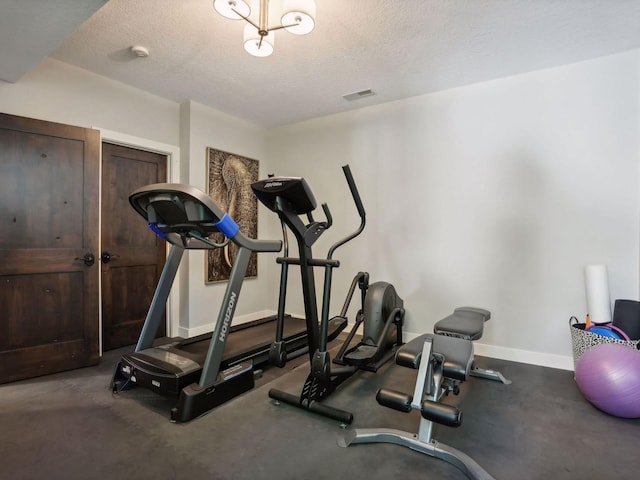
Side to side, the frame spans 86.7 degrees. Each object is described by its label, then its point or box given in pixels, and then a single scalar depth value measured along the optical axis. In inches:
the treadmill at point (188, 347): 89.4
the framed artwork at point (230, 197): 170.2
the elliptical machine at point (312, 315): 88.7
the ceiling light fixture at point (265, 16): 82.1
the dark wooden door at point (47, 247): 110.0
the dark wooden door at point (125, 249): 143.9
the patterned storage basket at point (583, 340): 102.8
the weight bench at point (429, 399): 70.6
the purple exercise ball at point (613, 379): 87.3
